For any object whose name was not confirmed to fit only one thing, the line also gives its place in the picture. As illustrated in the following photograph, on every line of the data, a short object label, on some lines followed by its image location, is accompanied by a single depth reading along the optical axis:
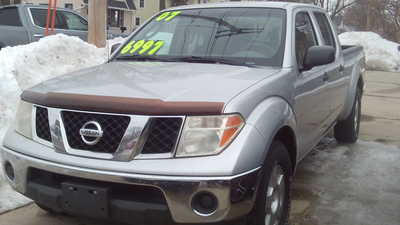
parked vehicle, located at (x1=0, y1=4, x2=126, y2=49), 9.56
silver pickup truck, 2.55
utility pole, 8.59
